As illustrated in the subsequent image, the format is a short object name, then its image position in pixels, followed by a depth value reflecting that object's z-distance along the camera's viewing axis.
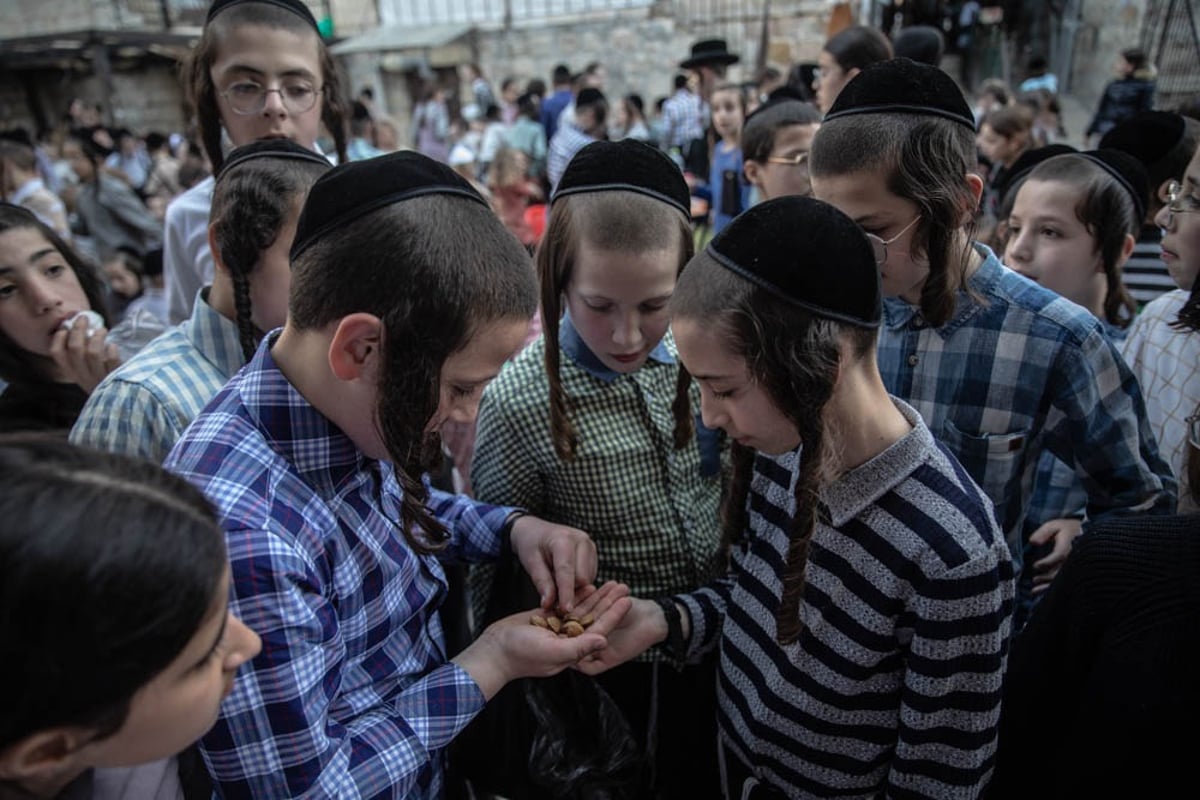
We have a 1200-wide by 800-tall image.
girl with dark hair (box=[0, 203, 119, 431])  1.96
